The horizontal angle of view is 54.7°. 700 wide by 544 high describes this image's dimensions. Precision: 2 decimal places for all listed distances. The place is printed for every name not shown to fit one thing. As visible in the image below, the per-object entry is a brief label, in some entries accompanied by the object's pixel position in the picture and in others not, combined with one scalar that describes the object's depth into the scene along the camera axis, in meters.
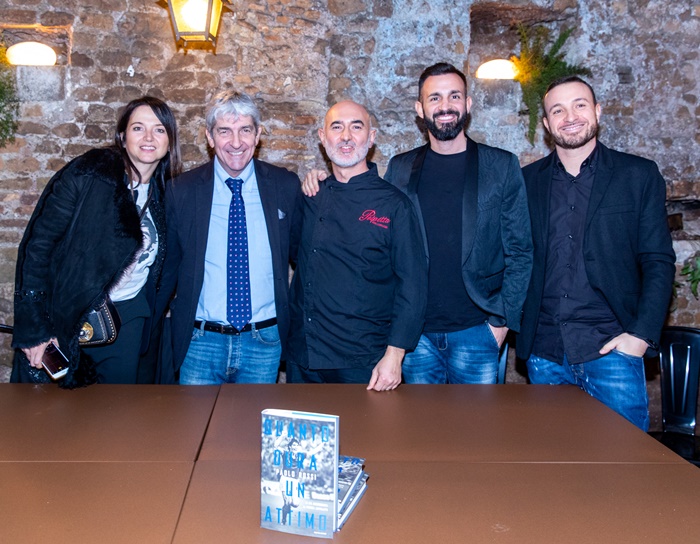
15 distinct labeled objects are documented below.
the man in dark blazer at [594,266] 2.66
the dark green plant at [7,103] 3.83
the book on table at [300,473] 1.43
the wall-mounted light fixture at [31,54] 3.89
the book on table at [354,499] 1.46
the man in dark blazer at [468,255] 2.89
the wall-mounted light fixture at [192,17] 3.38
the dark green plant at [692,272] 4.49
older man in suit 2.85
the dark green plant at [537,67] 4.29
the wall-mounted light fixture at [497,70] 4.43
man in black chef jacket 2.73
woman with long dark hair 2.60
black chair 3.24
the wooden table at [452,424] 1.85
